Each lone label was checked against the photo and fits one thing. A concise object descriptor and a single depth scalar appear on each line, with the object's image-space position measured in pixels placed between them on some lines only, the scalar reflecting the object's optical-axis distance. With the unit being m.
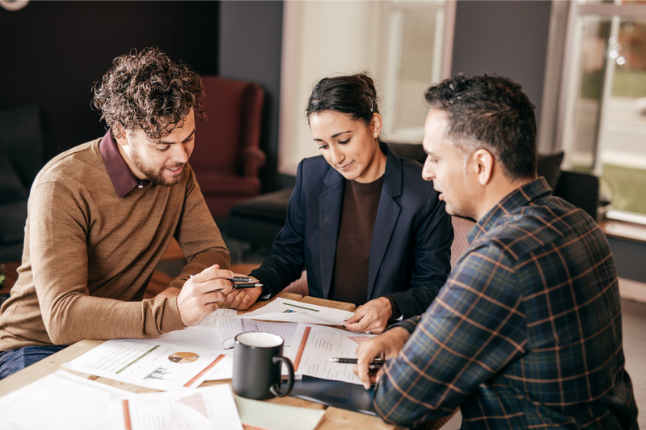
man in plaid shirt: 1.08
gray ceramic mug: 1.15
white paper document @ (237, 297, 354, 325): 1.58
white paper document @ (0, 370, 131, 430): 1.07
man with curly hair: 1.40
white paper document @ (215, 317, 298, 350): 1.42
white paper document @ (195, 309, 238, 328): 1.54
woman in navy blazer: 1.85
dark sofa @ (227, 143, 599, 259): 3.54
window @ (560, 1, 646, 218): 4.21
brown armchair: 5.08
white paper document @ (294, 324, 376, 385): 1.30
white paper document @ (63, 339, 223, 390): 1.24
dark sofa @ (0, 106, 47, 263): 3.73
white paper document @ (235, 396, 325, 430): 1.11
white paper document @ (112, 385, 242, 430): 1.08
